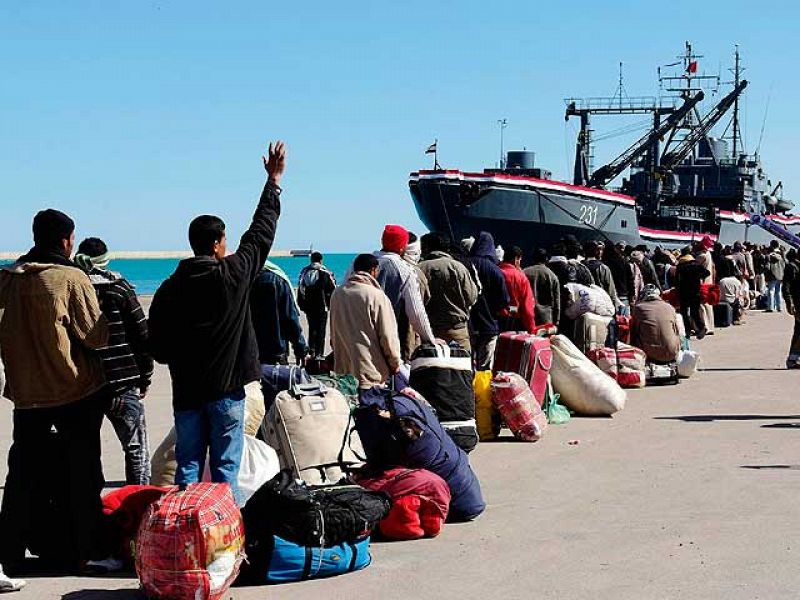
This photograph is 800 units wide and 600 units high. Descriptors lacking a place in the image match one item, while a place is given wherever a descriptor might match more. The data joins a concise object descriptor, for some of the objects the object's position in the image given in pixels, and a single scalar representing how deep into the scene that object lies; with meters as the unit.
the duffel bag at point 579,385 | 12.98
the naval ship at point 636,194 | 46.00
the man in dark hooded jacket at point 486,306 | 12.91
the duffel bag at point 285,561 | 6.57
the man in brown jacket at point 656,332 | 15.95
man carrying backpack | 17.81
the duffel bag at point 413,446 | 7.89
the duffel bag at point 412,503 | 7.46
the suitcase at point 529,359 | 12.28
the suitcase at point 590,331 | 15.12
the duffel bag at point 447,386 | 9.69
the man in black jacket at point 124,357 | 6.88
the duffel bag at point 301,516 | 6.59
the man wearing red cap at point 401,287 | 10.38
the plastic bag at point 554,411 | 12.43
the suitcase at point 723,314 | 26.44
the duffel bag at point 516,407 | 11.24
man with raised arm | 6.56
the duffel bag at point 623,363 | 15.15
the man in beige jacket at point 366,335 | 9.48
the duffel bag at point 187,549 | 6.02
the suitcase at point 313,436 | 7.92
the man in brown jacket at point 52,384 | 6.59
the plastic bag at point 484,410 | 11.31
